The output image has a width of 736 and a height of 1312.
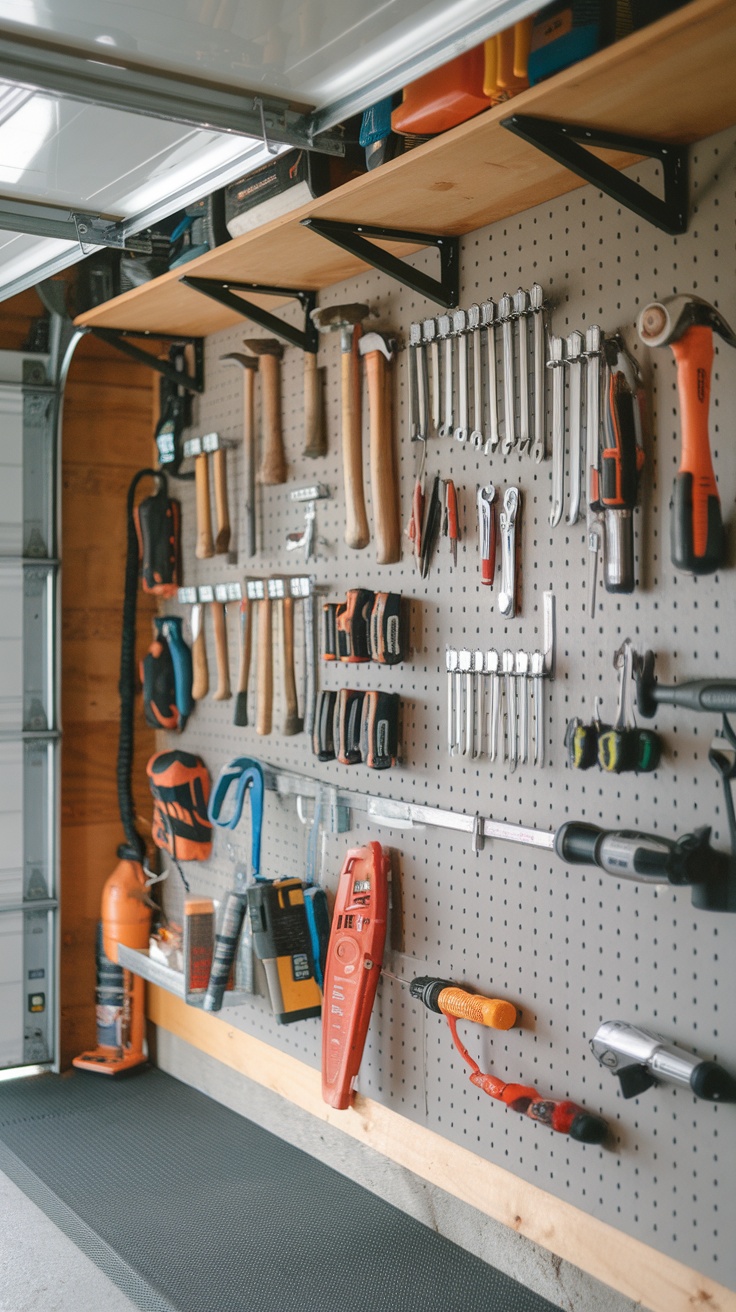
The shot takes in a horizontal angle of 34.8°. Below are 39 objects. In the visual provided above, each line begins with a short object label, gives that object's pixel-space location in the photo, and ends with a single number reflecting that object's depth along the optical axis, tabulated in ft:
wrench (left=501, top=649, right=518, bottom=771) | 8.32
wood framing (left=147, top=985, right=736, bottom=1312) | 7.32
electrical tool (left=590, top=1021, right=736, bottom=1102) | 6.61
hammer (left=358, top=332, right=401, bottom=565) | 9.45
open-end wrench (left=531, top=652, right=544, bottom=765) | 8.06
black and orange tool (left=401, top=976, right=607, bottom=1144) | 7.55
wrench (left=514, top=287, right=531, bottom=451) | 8.14
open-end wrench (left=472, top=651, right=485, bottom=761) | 8.72
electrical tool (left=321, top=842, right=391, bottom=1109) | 9.55
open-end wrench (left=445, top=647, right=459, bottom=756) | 8.91
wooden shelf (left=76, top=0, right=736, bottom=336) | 5.57
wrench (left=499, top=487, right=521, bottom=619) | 8.32
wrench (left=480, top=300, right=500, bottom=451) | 8.43
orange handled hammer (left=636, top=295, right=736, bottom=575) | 6.43
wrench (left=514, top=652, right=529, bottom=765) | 8.18
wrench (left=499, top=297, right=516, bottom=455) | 8.25
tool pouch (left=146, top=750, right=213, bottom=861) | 12.62
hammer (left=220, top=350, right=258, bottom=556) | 11.41
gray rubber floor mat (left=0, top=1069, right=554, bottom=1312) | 8.85
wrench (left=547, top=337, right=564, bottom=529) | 7.89
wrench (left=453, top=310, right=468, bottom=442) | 8.70
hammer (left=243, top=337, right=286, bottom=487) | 11.07
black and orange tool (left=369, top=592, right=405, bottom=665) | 9.27
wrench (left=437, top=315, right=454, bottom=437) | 8.83
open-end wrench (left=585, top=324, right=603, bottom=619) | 7.55
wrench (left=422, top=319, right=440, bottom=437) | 9.02
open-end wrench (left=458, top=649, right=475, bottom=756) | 8.66
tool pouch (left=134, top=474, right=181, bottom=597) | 13.23
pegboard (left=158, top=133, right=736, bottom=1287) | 6.93
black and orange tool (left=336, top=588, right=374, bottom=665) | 9.65
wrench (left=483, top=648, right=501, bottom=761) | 8.51
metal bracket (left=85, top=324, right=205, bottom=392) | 12.44
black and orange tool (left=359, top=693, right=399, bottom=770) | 9.42
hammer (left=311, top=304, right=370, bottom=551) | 9.75
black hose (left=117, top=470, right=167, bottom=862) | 13.96
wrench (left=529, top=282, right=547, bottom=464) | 7.99
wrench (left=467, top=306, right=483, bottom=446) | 8.59
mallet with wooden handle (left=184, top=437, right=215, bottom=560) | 12.23
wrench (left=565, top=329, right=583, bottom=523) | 7.70
